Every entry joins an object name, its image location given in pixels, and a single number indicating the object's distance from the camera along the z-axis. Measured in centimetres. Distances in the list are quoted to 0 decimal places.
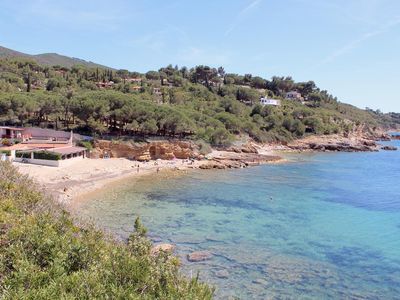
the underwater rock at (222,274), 1992
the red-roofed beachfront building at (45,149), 4506
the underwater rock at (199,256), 2178
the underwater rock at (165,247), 2233
